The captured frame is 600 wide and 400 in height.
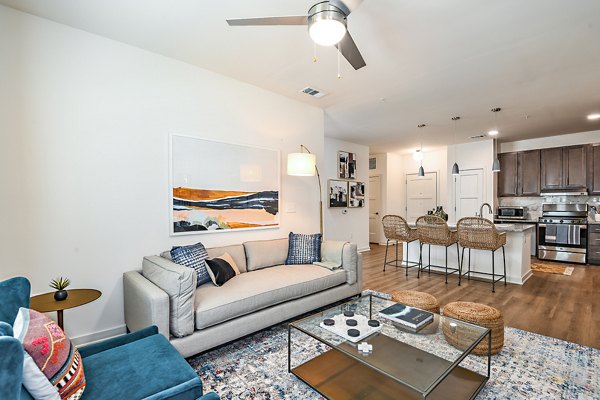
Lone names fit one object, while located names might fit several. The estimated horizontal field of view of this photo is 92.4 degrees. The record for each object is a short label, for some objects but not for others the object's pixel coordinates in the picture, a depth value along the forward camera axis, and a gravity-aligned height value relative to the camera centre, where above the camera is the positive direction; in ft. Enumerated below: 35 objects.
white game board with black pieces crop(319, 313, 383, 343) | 6.21 -2.89
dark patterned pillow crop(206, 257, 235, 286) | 8.80 -2.18
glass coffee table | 5.37 -3.12
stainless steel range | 18.67 -2.10
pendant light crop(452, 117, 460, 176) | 18.26 +2.02
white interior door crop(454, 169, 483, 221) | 22.75 +0.76
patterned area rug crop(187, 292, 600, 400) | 6.20 -4.09
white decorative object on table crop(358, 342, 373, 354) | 5.76 -2.98
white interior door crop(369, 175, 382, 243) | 27.81 -0.76
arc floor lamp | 11.91 +1.53
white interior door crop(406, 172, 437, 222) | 26.58 +0.69
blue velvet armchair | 4.13 -2.73
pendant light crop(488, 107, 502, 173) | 15.25 +4.76
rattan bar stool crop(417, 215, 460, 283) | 14.87 -1.65
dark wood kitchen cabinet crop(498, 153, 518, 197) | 22.20 +2.07
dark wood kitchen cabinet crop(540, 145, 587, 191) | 19.47 +2.33
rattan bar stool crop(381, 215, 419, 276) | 16.33 -1.66
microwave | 21.70 -0.82
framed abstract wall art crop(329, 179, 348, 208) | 21.45 +0.63
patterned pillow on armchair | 3.40 -2.03
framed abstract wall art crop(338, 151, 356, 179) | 22.22 +2.89
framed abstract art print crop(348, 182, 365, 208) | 22.85 +0.59
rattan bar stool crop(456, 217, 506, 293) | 13.33 -1.63
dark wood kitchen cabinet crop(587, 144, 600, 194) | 18.89 +2.16
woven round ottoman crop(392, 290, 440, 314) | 8.40 -2.98
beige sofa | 6.95 -2.66
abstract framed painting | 10.16 +0.60
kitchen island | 14.28 -2.96
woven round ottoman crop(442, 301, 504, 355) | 6.87 -3.05
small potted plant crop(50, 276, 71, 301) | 6.91 -2.21
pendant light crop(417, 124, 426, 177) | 20.43 +2.10
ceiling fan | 5.81 +3.81
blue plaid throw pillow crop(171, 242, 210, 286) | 8.77 -1.78
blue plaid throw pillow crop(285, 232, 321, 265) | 11.61 -1.96
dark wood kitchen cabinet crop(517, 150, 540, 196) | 21.24 +2.14
